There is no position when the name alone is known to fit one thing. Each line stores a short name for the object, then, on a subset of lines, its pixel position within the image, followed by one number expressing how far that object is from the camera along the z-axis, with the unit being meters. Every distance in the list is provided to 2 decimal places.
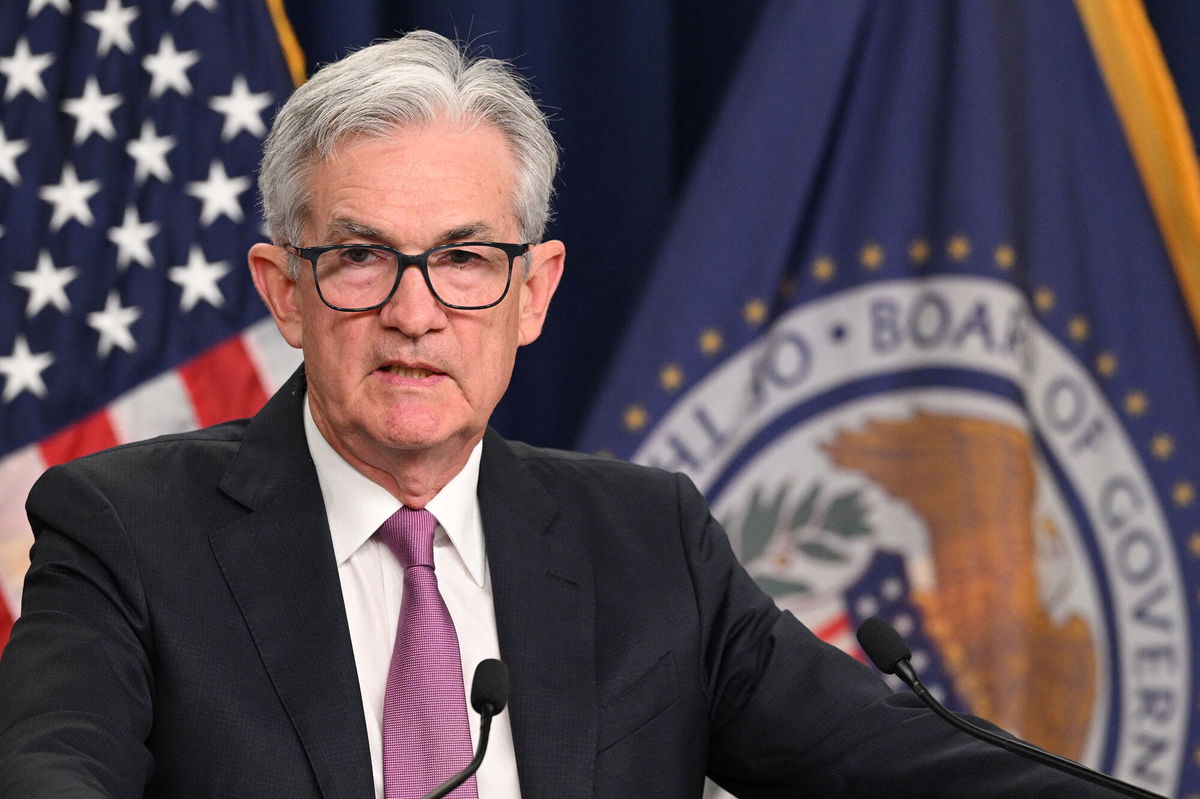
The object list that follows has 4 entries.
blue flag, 5.40
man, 4.77
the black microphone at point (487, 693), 4.67
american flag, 5.32
